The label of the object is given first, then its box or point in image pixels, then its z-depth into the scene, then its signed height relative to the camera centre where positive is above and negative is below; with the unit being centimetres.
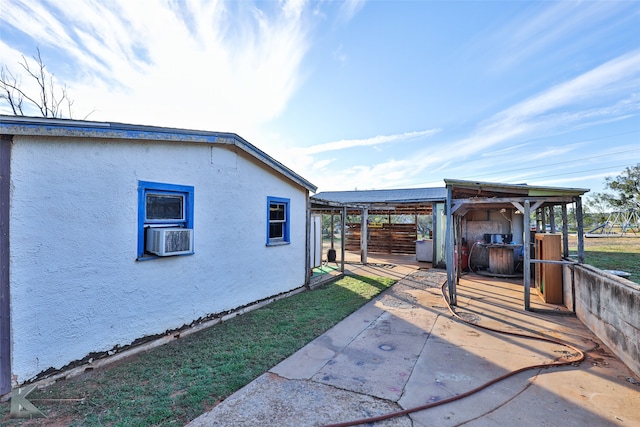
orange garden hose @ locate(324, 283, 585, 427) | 236 -178
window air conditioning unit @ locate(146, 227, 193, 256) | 389 -34
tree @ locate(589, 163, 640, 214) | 2886 +316
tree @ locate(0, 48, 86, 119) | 1104 +563
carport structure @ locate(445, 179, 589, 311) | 559 +38
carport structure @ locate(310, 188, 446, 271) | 986 +70
